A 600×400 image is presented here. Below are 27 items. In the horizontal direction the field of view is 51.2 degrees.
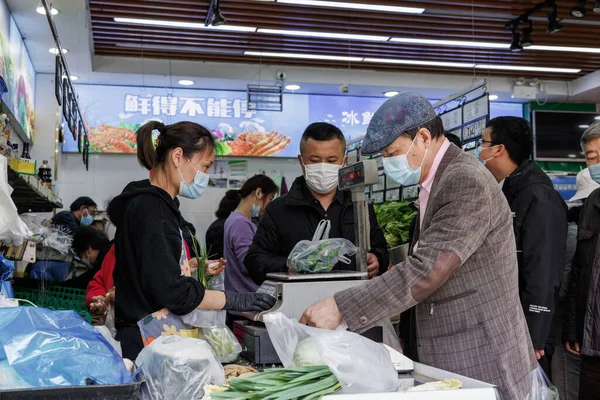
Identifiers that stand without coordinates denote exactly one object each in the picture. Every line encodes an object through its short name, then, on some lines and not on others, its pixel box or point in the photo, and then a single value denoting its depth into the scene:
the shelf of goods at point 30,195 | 3.91
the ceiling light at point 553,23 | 7.44
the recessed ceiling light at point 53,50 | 8.16
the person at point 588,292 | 3.44
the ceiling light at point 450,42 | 8.62
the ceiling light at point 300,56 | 9.19
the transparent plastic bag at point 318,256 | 2.50
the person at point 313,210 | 3.27
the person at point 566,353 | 3.92
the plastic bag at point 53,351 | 1.36
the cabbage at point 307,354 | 1.58
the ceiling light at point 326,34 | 8.24
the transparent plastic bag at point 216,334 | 2.31
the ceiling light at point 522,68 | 9.99
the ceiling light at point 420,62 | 9.59
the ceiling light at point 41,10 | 6.68
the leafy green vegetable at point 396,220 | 5.11
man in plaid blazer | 1.98
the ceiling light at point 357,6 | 7.13
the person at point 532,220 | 3.30
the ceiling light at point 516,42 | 8.05
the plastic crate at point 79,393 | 1.29
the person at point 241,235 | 4.48
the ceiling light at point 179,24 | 7.77
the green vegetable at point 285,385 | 1.45
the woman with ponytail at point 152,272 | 2.15
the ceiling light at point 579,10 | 6.99
